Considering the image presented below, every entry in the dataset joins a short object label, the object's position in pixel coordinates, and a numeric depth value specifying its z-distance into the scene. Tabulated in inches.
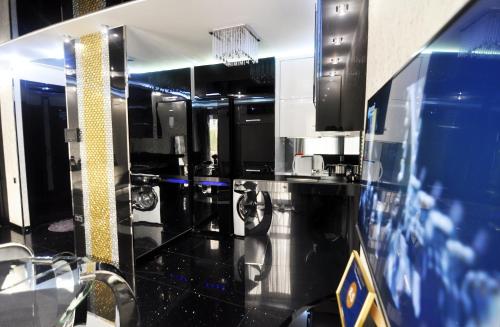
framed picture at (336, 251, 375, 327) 34.6
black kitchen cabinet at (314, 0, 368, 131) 61.6
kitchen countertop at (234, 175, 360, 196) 94.4
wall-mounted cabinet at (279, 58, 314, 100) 139.0
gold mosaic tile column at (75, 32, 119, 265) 113.8
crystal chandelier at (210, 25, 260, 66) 108.8
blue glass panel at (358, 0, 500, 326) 14.3
